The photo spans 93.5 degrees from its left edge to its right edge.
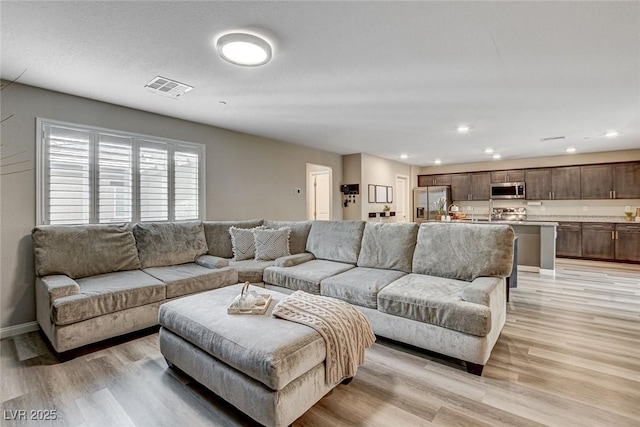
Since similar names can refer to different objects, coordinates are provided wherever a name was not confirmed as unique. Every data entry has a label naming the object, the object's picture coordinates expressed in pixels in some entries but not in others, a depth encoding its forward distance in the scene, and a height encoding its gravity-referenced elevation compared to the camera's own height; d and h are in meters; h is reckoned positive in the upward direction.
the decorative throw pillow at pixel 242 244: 3.95 -0.42
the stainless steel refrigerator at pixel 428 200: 8.33 +0.33
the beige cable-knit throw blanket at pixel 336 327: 1.72 -0.70
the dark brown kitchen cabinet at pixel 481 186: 7.87 +0.70
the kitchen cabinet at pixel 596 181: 6.46 +0.67
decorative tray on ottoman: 1.94 -0.61
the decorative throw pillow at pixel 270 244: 3.85 -0.41
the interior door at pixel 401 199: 8.57 +0.38
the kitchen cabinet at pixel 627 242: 5.97 -0.60
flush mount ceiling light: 2.12 +1.21
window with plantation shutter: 3.09 +0.42
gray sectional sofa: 2.22 -0.62
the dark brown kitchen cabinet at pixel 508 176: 7.42 +0.92
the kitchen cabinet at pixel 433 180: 8.56 +0.95
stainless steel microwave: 7.36 +0.54
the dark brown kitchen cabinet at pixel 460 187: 8.19 +0.70
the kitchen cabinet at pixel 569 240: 6.50 -0.60
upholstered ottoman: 1.46 -0.79
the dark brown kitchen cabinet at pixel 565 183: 6.76 +0.67
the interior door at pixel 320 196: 7.80 +0.43
